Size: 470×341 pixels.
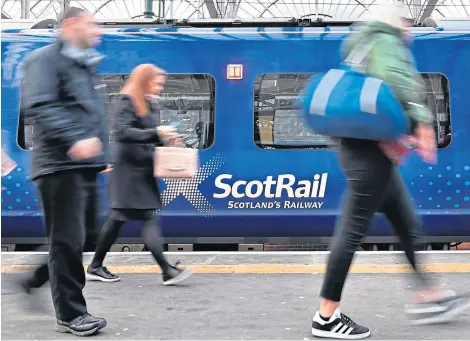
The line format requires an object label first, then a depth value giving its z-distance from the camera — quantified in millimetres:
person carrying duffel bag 3096
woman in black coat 4426
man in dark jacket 3107
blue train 6574
